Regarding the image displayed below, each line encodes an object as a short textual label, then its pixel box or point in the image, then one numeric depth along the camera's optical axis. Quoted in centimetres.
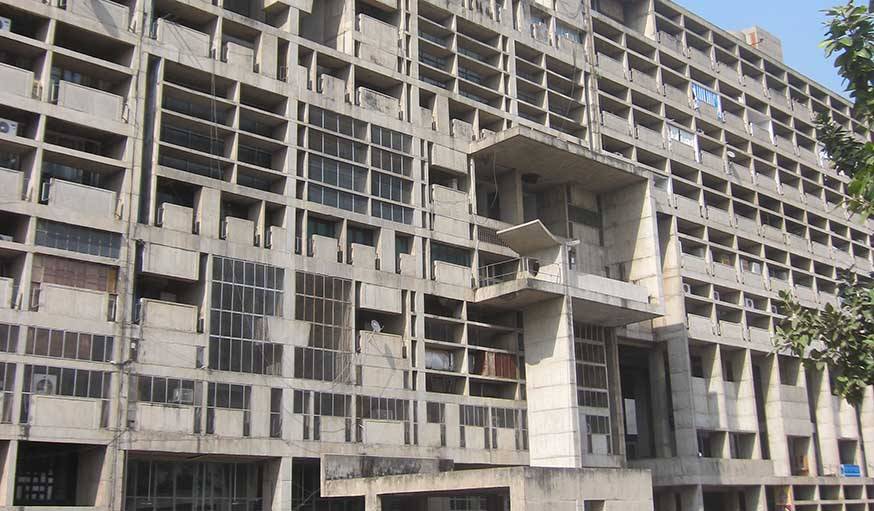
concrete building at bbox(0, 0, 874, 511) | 3319
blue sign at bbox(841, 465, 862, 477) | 6285
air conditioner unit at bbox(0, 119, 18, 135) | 3244
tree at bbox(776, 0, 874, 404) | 1925
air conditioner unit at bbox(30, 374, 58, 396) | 3097
